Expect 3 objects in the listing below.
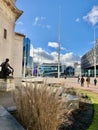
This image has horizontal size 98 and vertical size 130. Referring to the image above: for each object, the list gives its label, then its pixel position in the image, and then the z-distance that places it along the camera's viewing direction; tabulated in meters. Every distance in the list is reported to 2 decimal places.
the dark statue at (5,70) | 7.80
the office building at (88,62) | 53.00
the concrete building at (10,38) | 9.77
